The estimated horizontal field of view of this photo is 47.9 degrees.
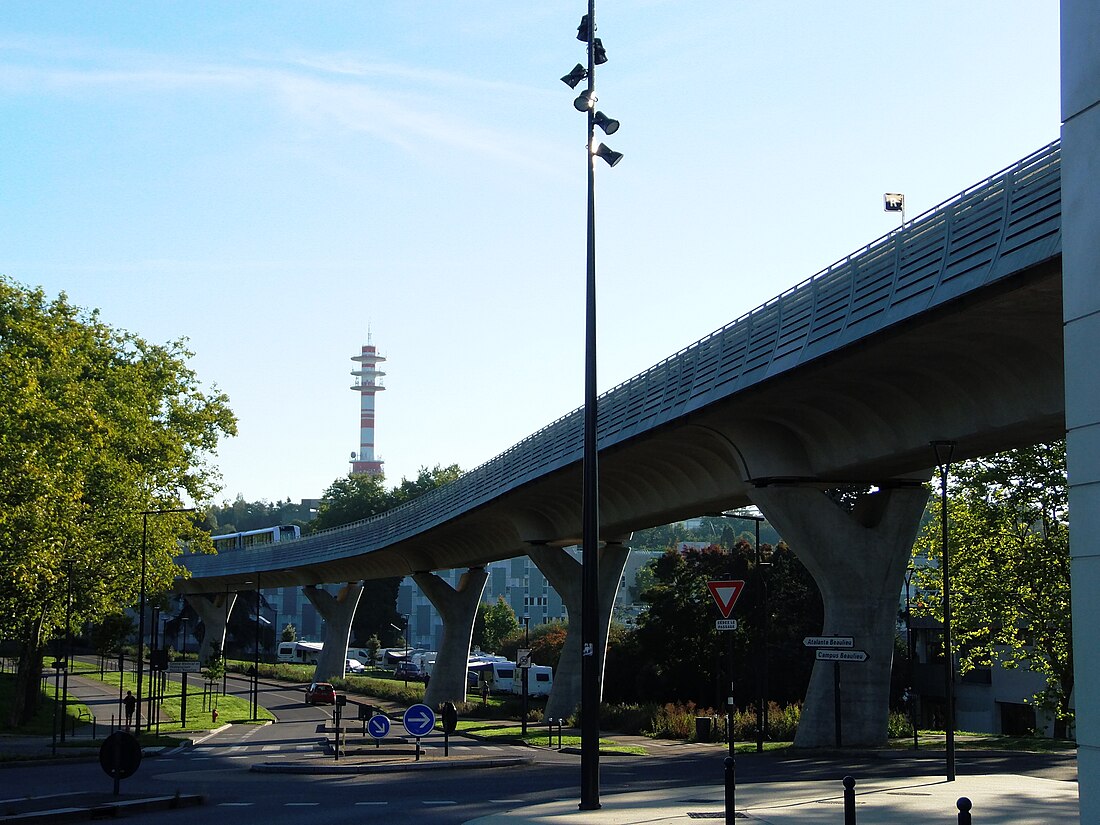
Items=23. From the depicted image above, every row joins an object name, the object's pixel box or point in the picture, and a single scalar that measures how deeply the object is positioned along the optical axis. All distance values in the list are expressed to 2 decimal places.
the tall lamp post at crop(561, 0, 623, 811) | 16.36
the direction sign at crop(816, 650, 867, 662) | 28.73
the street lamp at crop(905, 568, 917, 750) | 62.81
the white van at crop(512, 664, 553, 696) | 77.94
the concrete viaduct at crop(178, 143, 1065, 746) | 21.73
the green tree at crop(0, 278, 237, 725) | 34.78
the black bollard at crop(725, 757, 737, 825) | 13.24
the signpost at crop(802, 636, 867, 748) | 28.83
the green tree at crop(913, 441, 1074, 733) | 39.28
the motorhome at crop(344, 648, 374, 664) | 134.25
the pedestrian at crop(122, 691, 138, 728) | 40.81
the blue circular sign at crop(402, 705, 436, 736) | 25.28
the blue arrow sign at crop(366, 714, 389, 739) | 26.78
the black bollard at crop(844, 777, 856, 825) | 11.91
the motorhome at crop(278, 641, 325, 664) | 130.00
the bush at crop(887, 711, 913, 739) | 35.55
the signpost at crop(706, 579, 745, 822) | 17.97
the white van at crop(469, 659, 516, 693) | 89.69
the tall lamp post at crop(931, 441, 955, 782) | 21.86
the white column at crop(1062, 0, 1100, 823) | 9.23
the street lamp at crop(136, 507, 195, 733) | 43.98
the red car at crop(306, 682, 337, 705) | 68.06
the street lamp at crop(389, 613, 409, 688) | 101.24
